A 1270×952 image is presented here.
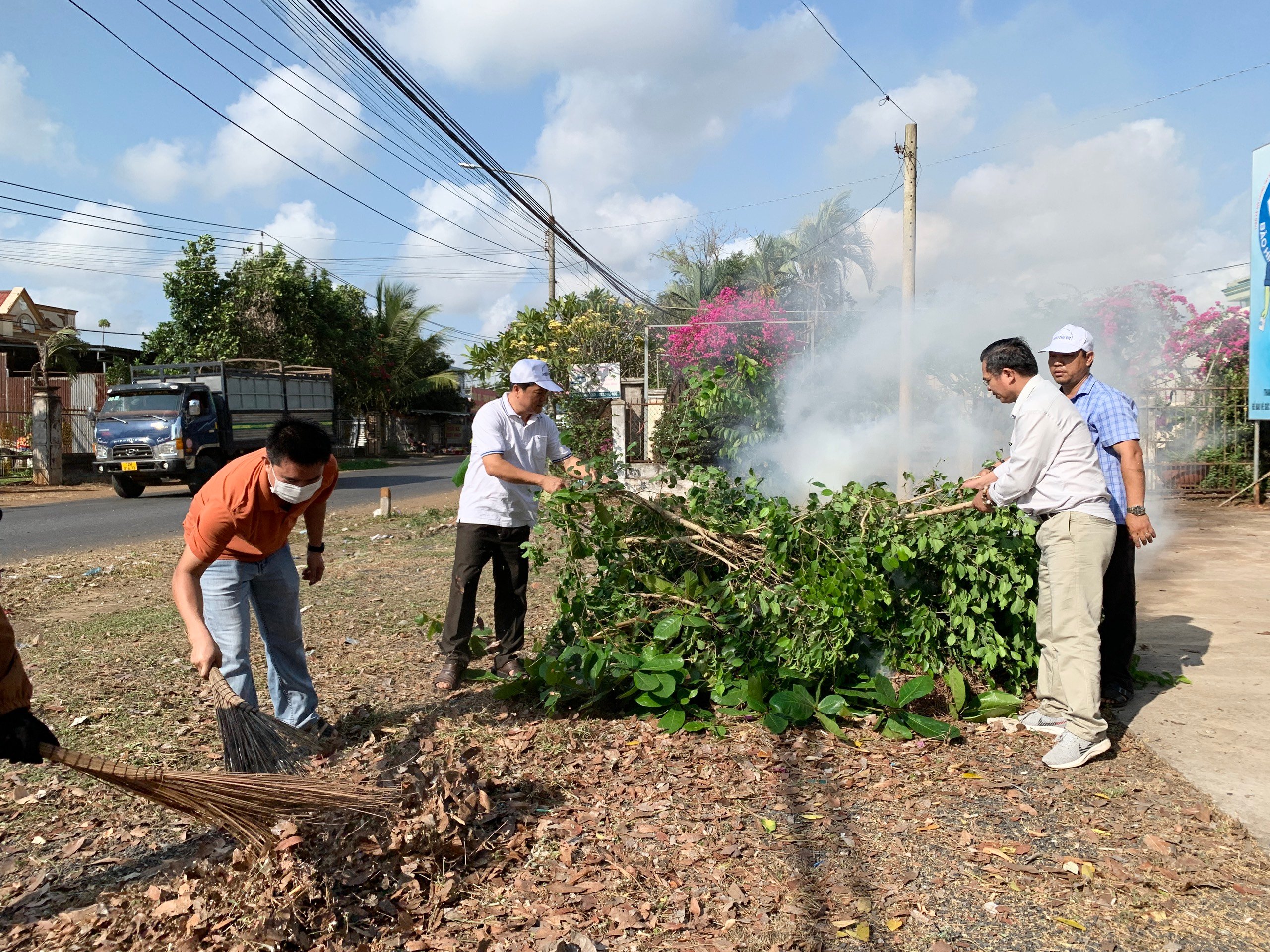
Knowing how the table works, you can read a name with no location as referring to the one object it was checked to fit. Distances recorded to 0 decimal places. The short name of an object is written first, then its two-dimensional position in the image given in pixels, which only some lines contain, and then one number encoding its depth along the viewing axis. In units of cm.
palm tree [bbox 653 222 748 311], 3005
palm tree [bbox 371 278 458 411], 3528
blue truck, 1633
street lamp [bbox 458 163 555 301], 2238
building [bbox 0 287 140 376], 2883
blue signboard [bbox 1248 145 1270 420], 1101
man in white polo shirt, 479
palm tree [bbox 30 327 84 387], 1920
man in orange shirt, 342
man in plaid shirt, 433
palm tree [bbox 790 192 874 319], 3009
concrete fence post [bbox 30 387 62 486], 1819
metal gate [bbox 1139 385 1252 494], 1325
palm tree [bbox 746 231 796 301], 3059
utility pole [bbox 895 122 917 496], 1110
